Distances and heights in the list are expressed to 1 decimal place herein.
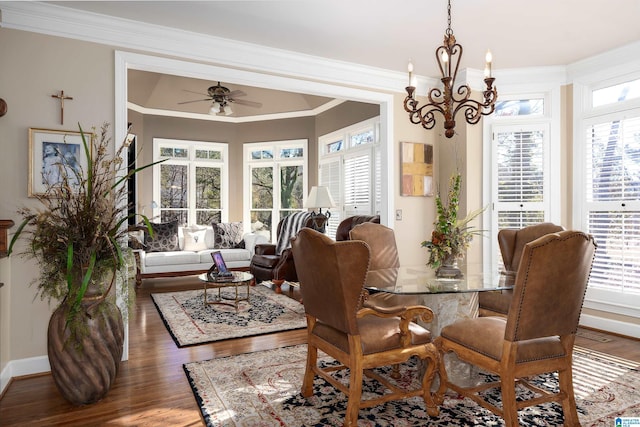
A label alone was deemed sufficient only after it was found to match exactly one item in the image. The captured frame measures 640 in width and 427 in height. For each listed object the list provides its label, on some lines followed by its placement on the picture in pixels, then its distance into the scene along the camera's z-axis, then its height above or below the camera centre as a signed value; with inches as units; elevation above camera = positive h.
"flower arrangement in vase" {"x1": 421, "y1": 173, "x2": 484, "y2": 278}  110.0 -7.3
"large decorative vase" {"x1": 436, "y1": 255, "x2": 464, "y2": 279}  112.0 -15.9
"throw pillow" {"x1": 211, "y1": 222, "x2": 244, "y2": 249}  291.0 -17.1
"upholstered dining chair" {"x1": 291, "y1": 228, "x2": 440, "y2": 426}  84.4 -25.4
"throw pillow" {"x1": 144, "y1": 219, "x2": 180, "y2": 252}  271.0 -17.9
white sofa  249.6 -30.1
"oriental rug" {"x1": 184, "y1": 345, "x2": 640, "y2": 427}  92.7 -46.6
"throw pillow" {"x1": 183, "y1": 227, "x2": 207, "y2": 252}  283.1 -19.3
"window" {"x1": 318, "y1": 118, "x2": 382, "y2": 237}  243.9 +27.4
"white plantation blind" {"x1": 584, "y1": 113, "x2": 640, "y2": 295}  156.4 +4.7
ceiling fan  240.6 +68.8
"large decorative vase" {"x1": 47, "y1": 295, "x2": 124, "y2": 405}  99.8 -34.2
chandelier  98.3 +28.8
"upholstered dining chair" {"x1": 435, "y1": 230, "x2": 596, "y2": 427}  79.9 -23.0
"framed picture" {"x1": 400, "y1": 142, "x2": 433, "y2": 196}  189.6 +19.9
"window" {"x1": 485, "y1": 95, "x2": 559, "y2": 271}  182.7 +20.0
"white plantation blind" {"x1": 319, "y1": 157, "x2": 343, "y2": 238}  279.9 +16.2
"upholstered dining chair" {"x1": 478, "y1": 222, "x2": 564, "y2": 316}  128.7 -13.7
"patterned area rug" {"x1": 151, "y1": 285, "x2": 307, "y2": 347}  158.1 -45.9
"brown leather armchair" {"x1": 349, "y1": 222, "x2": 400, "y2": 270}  138.0 -10.6
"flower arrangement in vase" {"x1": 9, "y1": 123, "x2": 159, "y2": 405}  99.7 -18.0
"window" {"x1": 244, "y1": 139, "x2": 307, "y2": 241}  321.7 +24.1
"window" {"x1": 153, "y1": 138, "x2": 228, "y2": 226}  315.0 +23.5
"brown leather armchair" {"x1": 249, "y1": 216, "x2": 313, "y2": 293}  232.5 -30.8
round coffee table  187.2 -31.7
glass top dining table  94.4 -17.7
